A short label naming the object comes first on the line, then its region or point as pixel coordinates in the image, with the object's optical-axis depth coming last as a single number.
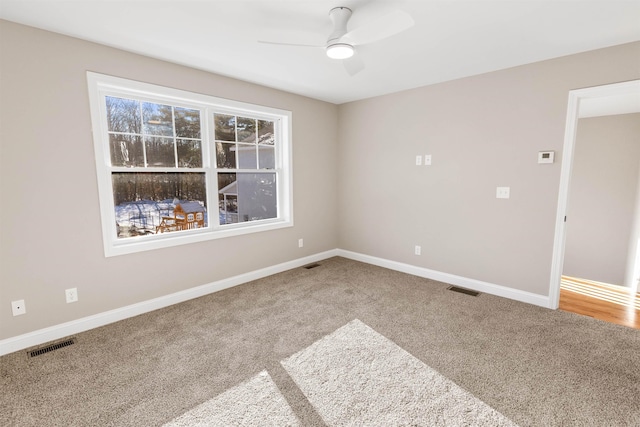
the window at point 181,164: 2.70
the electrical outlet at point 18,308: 2.27
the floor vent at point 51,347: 2.24
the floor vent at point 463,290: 3.35
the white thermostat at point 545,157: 2.90
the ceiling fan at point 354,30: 1.70
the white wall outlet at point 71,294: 2.50
